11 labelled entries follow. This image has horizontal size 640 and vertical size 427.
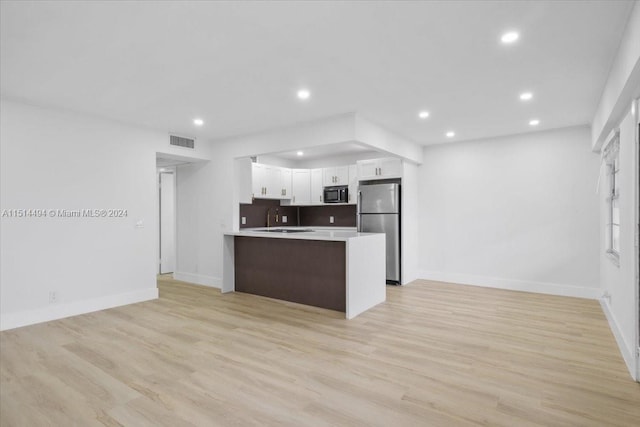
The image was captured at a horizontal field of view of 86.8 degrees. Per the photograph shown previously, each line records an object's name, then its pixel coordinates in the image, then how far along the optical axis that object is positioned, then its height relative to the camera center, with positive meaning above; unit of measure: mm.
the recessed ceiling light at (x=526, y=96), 3848 +1329
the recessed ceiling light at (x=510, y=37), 2559 +1337
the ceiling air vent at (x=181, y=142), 5654 +1205
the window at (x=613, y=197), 3738 +155
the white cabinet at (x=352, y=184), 7094 +566
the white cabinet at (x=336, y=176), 7219 +763
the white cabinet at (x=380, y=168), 6328 +814
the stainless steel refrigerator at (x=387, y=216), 6230 -100
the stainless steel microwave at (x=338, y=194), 7137 +358
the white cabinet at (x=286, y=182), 7406 +647
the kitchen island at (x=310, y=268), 4438 -832
